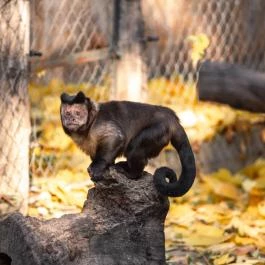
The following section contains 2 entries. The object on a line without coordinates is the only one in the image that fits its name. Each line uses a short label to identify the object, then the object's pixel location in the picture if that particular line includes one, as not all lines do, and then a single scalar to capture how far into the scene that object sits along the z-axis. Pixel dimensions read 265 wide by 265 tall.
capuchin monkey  9.77
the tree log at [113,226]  9.01
